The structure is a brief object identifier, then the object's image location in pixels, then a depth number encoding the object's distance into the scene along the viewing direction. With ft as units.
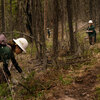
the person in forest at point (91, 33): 61.30
